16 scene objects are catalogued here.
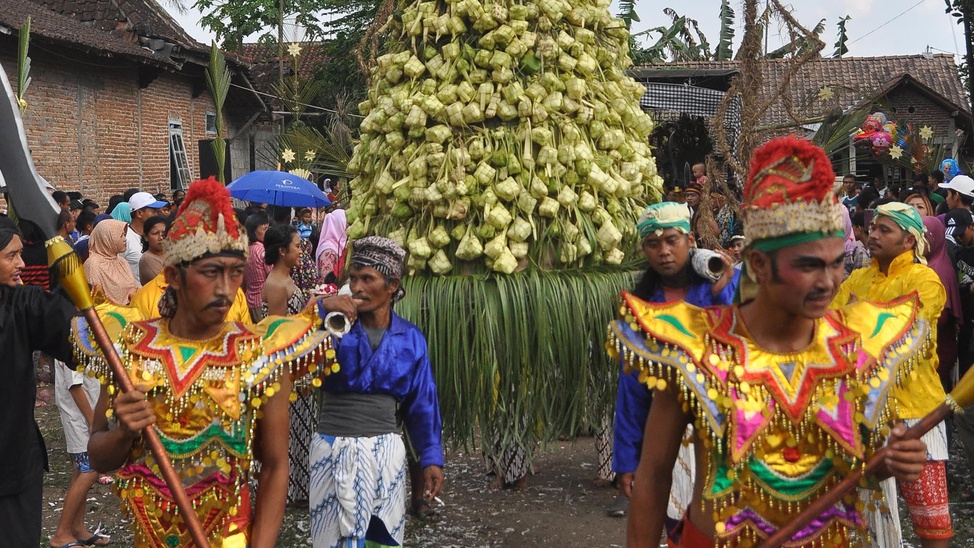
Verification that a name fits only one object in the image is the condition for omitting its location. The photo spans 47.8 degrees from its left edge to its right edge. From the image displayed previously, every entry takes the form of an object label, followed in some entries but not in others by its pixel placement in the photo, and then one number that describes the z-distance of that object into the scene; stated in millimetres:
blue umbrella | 10648
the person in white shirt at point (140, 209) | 9273
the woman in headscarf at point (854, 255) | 7614
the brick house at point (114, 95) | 14750
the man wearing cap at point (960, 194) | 8352
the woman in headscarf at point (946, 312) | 6590
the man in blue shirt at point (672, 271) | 4457
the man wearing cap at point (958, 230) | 6879
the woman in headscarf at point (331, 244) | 7652
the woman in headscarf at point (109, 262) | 7254
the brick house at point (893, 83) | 19969
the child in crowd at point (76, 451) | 5621
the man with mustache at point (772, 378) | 2479
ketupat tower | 4719
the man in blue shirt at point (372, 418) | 4156
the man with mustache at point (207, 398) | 3039
